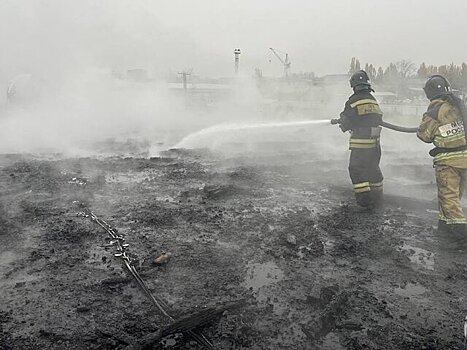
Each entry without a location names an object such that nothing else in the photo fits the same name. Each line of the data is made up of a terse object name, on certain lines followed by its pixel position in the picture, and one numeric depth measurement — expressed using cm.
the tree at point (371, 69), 5049
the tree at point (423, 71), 6081
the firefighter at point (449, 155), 434
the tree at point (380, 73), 5639
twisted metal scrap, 259
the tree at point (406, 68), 6550
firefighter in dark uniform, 547
